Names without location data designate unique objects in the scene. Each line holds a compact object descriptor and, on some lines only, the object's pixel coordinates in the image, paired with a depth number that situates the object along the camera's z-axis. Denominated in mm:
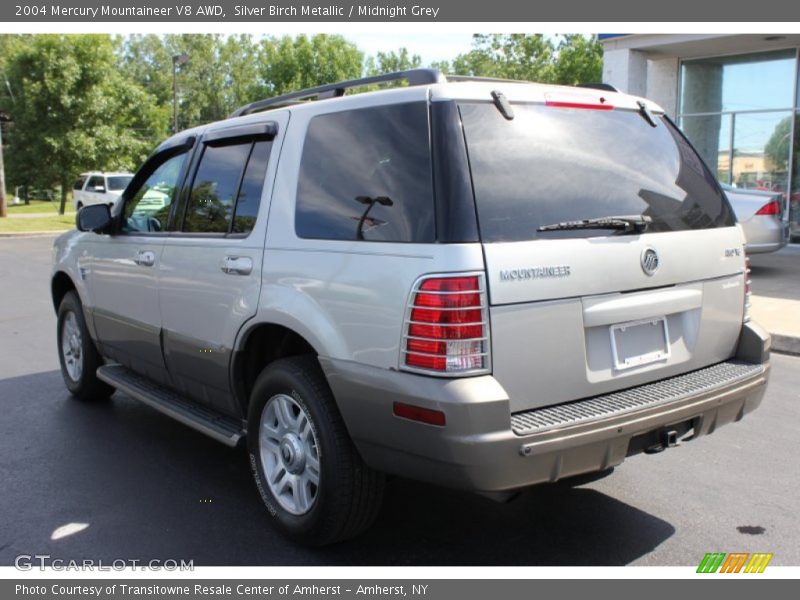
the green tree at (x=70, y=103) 31859
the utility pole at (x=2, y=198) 29666
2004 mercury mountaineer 2994
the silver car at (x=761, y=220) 12289
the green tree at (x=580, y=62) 39125
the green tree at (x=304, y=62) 54500
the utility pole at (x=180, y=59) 32694
